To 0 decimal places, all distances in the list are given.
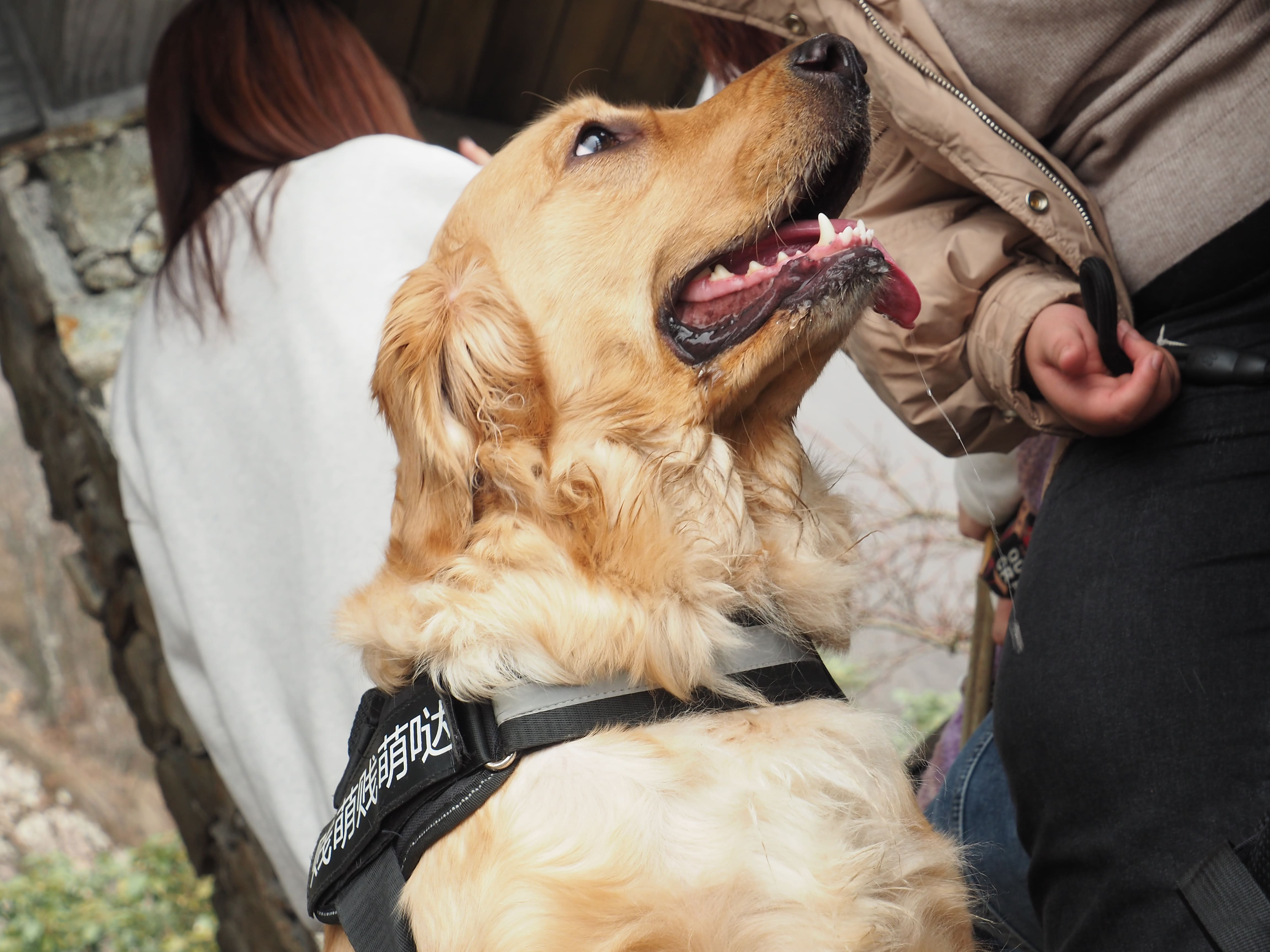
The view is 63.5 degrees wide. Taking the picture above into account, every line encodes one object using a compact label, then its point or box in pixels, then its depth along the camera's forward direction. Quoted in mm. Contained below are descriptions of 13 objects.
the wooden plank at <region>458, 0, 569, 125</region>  3832
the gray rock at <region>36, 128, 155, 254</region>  3451
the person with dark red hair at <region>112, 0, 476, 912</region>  2236
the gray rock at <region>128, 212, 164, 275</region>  3471
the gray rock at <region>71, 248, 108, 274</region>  3426
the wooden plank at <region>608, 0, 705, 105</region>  3867
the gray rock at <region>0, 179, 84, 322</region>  3396
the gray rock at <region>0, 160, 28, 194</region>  3469
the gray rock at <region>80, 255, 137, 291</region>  3424
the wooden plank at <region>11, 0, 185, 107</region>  3334
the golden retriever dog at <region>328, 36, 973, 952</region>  1364
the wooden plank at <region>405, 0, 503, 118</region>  3803
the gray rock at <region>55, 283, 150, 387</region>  3316
